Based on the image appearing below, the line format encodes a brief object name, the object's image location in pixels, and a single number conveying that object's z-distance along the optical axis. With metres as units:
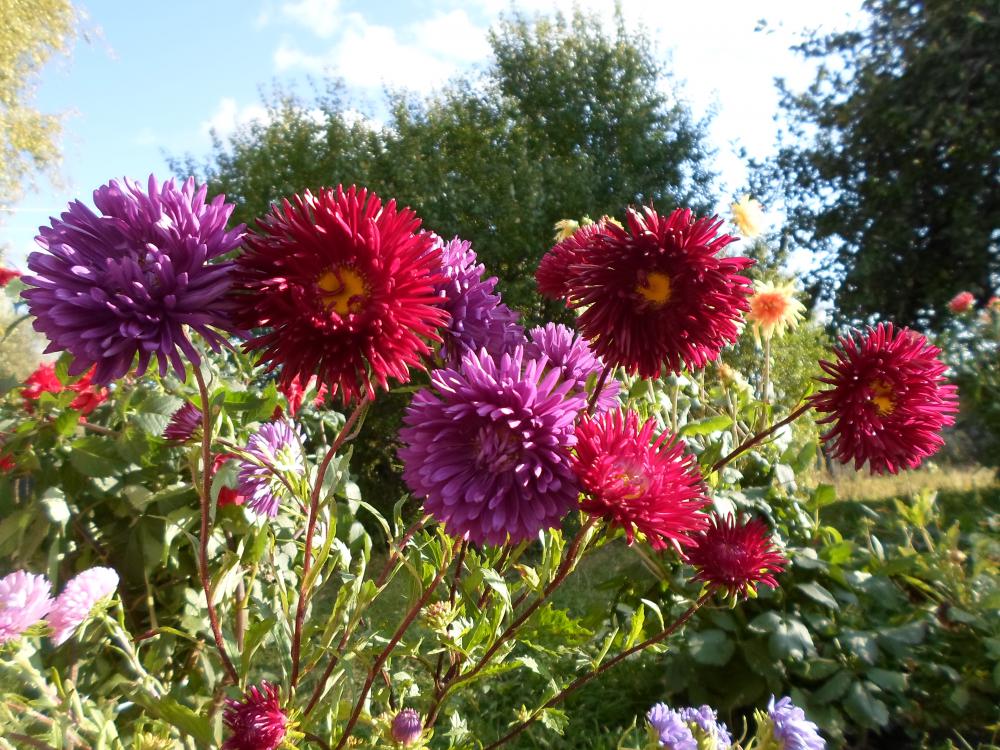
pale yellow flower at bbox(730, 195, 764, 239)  1.61
